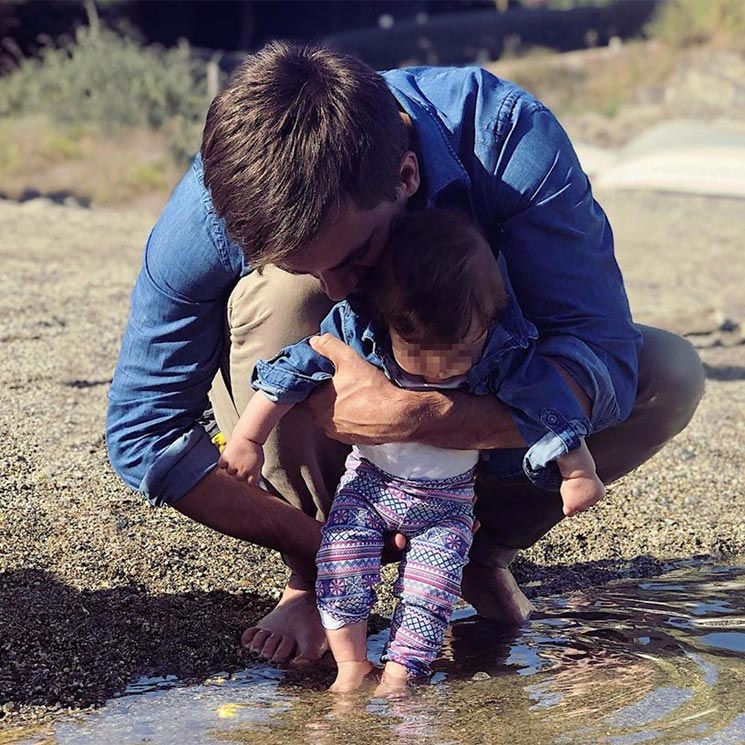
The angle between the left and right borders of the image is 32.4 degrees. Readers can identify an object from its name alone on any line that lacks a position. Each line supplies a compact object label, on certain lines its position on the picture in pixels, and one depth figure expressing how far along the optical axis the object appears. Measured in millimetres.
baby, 2508
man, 2301
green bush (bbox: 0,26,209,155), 14070
